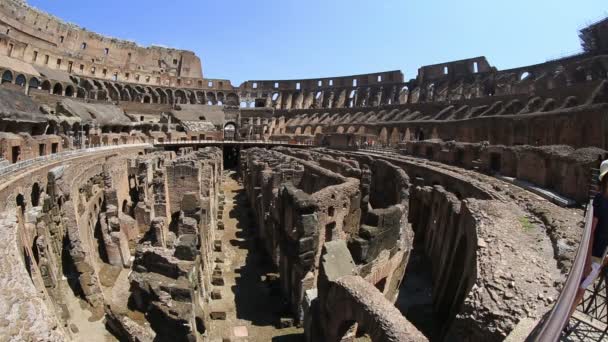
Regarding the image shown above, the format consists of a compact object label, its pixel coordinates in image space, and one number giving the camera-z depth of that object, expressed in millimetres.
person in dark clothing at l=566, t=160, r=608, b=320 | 3258
